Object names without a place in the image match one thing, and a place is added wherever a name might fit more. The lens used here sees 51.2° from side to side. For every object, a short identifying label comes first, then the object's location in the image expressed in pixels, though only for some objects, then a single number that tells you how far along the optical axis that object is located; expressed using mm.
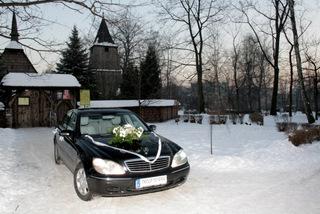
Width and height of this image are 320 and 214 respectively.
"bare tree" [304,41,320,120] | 29353
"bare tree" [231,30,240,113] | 43225
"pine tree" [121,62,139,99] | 28012
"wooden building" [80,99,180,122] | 25594
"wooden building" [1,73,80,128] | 21531
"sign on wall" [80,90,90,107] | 20250
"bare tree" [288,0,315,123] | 18875
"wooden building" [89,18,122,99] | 46344
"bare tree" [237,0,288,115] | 26812
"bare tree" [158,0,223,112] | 32312
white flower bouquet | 5783
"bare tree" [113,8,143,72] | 40331
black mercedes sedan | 5016
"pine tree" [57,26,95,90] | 34300
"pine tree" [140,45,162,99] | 31078
